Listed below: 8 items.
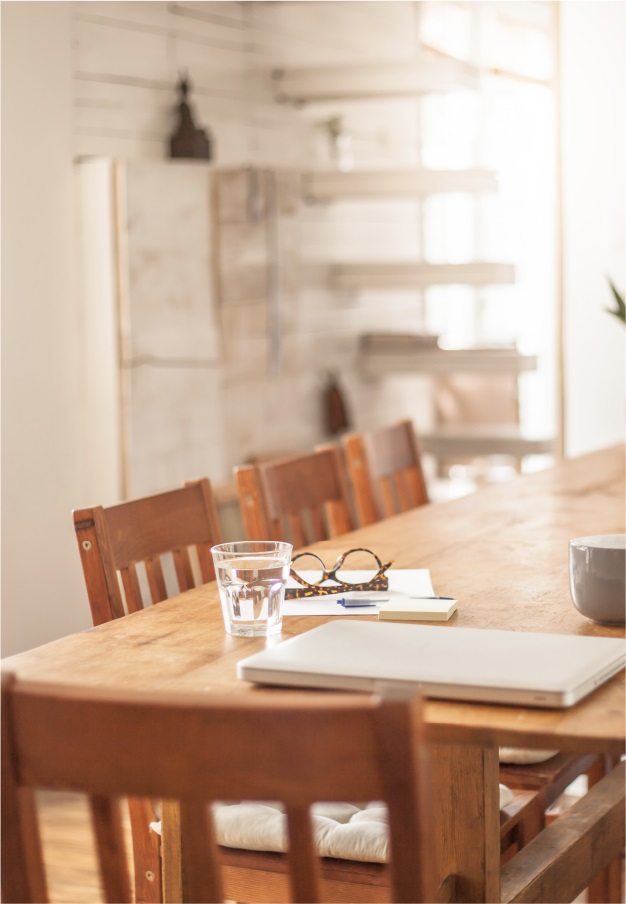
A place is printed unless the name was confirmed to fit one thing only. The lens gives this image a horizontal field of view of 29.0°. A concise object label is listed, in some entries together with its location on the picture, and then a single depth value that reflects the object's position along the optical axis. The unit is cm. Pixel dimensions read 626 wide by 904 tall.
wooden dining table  111
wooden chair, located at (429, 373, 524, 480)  641
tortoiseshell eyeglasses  169
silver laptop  115
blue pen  160
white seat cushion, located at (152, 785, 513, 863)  157
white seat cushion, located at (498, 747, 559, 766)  198
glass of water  146
